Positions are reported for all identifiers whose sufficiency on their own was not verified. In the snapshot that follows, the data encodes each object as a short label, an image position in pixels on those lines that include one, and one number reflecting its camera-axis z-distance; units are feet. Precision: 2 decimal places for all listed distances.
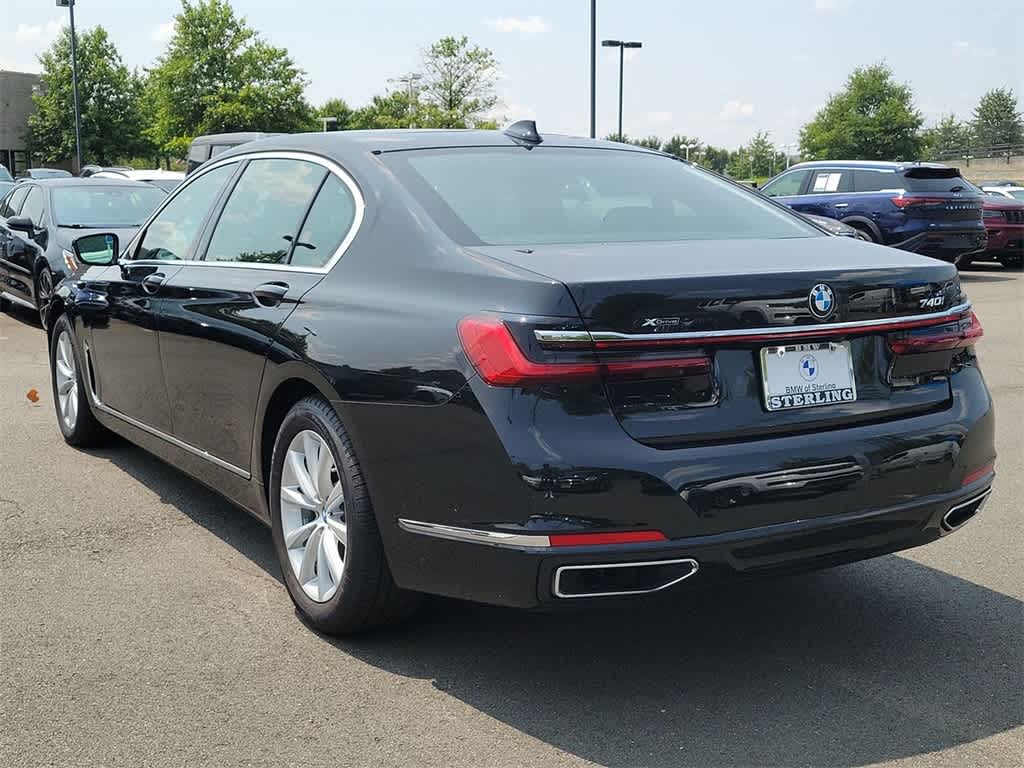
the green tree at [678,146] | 361.75
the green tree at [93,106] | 219.82
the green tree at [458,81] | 209.77
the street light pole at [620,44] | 134.21
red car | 68.39
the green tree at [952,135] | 359.25
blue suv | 56.90
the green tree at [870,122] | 276.21
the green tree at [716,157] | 404.77
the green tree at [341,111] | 300.20
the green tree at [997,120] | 338.54
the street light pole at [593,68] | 109.40
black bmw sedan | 9.88
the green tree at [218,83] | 203.31
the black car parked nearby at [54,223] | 37.73
